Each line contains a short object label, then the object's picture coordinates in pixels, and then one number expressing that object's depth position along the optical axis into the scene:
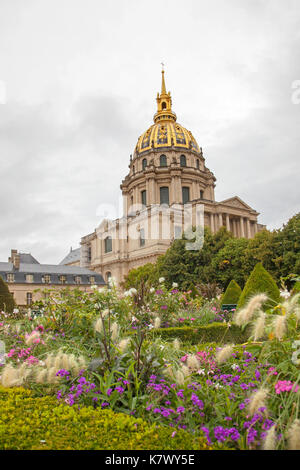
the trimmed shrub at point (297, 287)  9.70
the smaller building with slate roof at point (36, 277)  55.69
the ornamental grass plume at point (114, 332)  5.94
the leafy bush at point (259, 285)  14.39
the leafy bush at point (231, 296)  19.94
